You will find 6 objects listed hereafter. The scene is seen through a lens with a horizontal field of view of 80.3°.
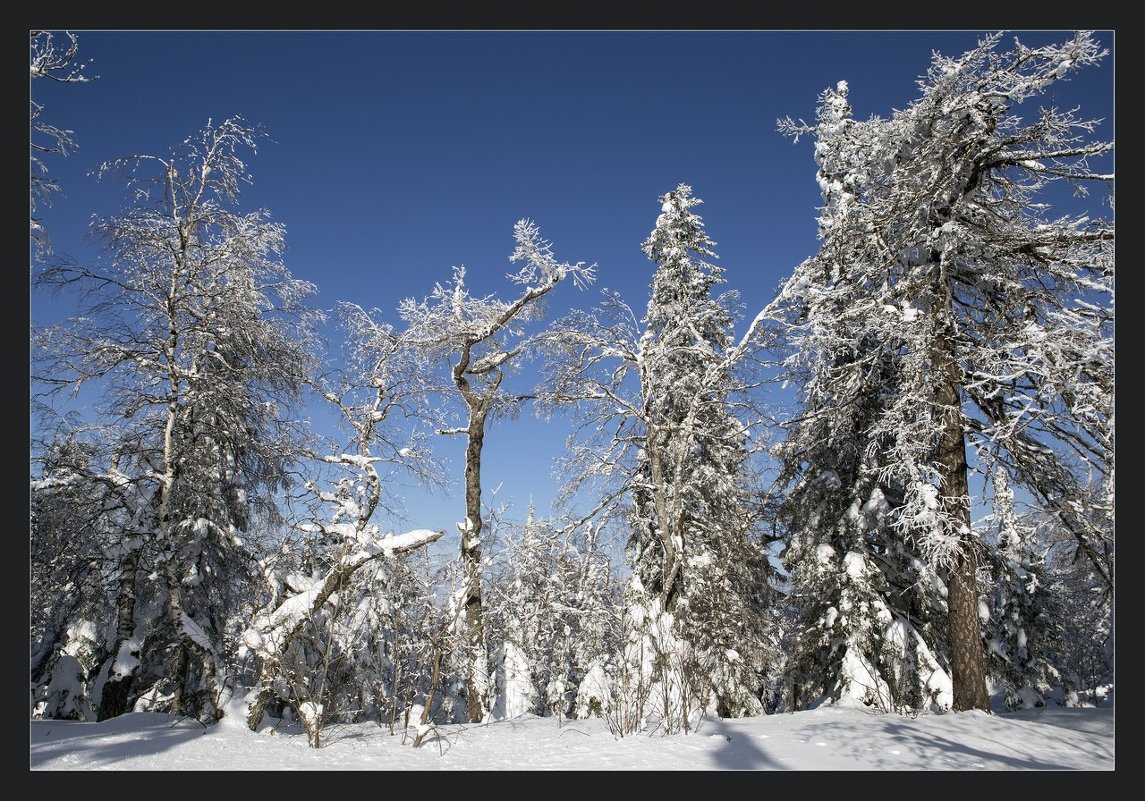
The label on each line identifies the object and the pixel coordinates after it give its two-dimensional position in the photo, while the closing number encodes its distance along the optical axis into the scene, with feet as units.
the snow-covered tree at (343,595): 23.59
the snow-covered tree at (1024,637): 51.78
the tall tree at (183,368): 28.76
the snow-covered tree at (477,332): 33.53
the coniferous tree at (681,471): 34.27
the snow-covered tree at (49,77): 21.77
